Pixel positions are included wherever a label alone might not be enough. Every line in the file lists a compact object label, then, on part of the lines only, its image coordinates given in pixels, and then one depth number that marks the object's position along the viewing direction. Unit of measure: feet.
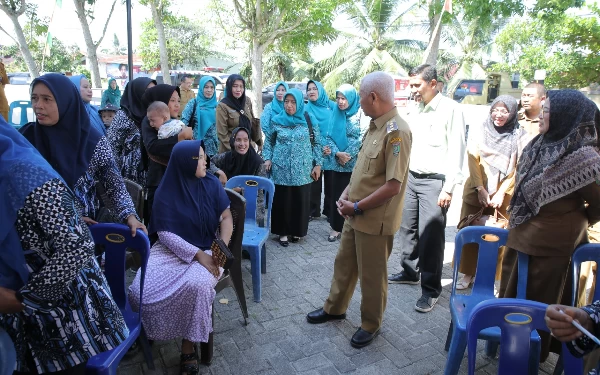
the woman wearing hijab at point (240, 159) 13.83
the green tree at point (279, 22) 33.09
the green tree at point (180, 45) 89.97
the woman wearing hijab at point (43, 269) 4.32
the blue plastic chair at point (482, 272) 7.98
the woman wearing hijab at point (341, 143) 15.42
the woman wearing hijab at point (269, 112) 15.49
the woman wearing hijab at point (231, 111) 15.67
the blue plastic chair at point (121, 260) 7.22
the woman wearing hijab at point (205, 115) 17.78
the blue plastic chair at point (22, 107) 24.60
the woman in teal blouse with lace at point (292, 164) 14.97
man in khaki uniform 8.27
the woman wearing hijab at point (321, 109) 16.79
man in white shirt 10.49
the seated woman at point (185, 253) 7.86
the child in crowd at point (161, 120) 10.67
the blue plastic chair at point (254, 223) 11.19
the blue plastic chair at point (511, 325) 5.63
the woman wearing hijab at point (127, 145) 11.51
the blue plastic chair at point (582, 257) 7.36
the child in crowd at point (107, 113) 17.65
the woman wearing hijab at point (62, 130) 6.33
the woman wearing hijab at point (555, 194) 7.10
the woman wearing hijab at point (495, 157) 11.08
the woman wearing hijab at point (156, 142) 10.50
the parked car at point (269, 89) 57.21
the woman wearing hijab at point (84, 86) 15.14
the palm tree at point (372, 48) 71.10
